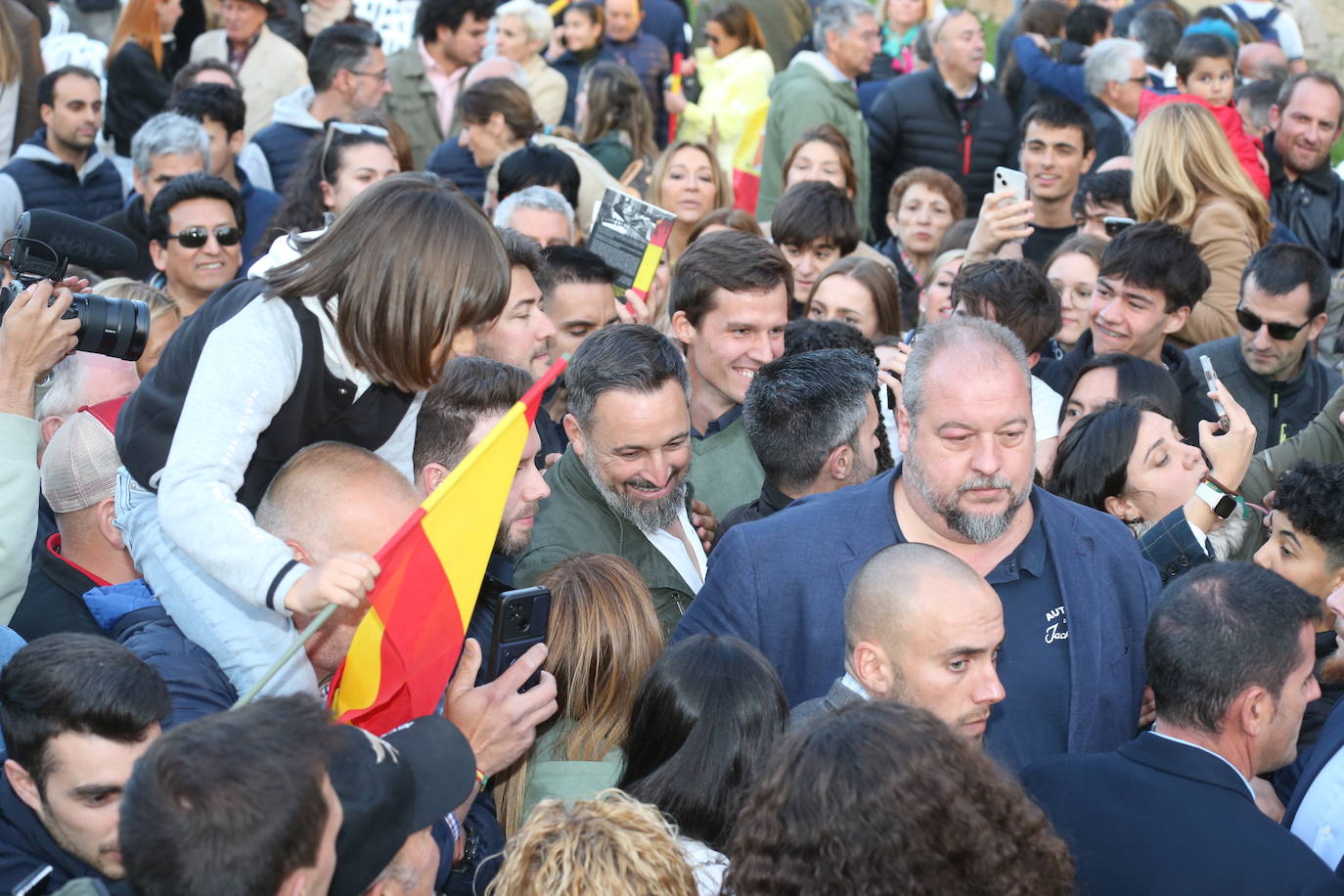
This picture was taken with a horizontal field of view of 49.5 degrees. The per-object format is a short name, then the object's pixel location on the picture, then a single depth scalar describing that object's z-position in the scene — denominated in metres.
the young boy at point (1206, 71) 8.84
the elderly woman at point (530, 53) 10.61
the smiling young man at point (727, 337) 5.64
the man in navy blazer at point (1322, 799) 3.36
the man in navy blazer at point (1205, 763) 2.99
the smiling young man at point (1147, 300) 6.32
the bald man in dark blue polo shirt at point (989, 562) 3.82
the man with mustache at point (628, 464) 4.64
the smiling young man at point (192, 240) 6.71
